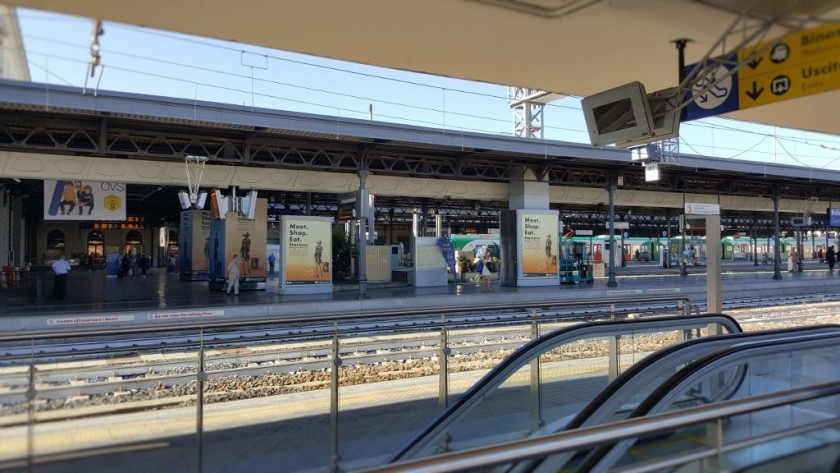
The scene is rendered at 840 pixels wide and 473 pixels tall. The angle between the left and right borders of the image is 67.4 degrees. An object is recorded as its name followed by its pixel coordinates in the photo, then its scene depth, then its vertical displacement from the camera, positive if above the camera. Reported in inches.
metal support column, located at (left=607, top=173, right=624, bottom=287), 1064.2 +77.6
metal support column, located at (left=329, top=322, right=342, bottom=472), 221.1 -53.5
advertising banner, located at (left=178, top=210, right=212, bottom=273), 1176.8 +21.8
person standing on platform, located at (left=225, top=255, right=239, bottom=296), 901.2 -32.5
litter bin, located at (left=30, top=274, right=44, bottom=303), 799.8 -49.7
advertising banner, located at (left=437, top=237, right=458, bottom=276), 1018.3 +0.9
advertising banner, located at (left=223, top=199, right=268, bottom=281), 962.7 +15.9
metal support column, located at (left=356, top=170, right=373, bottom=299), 871.1 +46.1
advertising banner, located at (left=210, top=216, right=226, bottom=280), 965.8 +3.9
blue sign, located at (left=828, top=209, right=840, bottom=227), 1300.4 +66.3
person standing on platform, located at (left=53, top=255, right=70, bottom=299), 830.5 -35.6
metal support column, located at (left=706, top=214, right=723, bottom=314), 328.8 -9.7
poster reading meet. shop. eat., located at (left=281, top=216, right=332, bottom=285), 886.4 +0.2
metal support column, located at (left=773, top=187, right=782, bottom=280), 1196.5 +0.5
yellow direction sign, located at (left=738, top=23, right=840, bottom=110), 199.3 +61.9
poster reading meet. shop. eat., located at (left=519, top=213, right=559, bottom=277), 1024.2 +10.2
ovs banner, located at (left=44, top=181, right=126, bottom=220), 786.2 +65.9
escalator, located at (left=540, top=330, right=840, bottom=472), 110.6 -33.3
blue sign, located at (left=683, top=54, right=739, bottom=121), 239.5 +60.7
